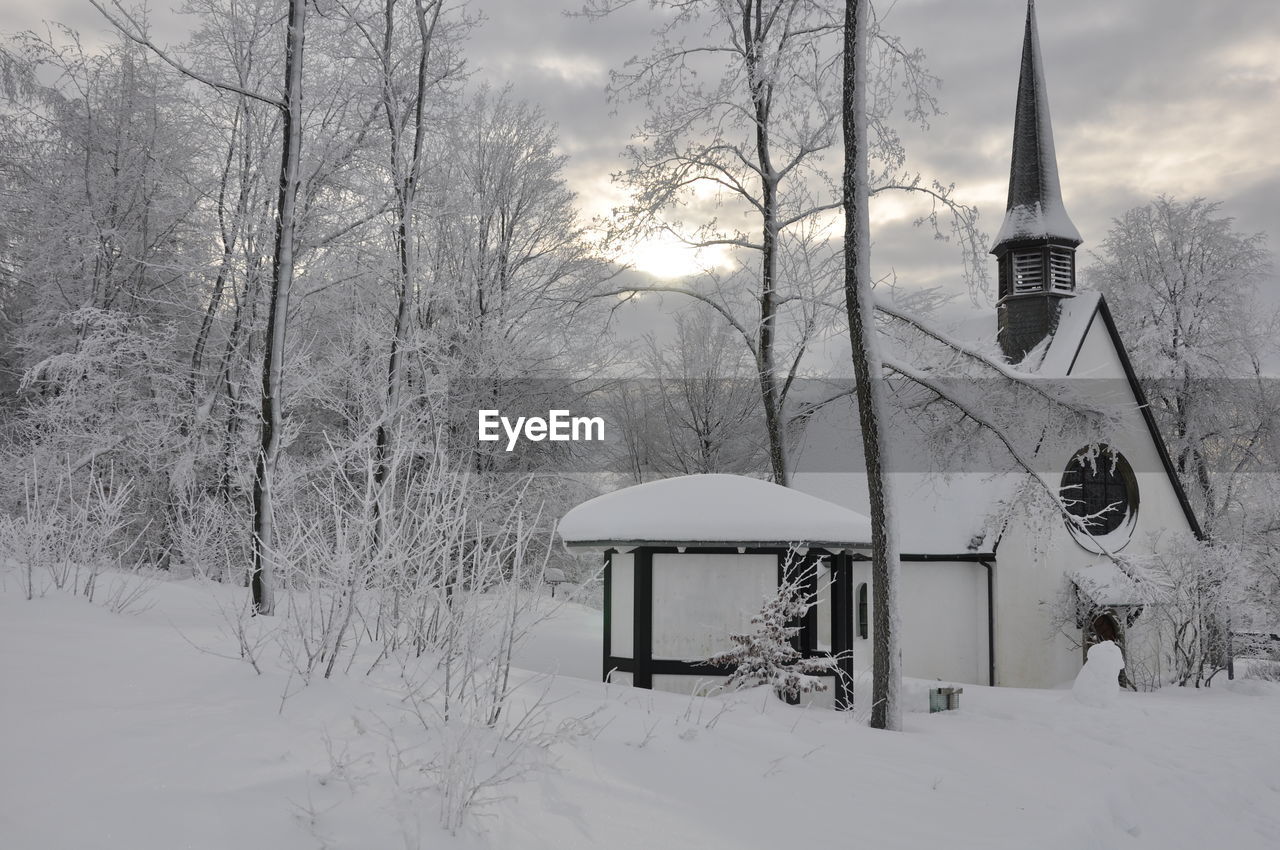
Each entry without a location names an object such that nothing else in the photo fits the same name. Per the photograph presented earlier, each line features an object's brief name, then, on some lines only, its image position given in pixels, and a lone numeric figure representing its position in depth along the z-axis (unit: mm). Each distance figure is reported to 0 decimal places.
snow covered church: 10938
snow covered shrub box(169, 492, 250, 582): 13458
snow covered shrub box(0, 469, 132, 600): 7785
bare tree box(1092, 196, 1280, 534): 23547
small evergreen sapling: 9375
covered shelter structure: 10578
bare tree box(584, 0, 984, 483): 15062
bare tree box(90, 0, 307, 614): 10148
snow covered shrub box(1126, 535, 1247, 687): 17016
